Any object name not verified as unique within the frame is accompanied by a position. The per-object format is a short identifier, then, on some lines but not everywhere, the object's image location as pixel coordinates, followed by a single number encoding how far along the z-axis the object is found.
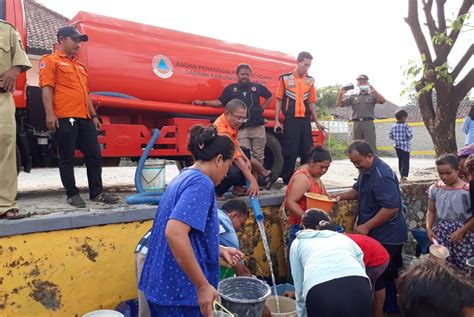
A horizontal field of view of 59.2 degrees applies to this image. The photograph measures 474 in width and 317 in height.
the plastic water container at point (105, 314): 3.01
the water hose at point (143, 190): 3.98
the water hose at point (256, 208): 4.19
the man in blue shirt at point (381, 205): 3.99
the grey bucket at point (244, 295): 2.86
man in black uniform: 5.27
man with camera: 6.99
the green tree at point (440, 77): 8.18
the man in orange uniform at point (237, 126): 4.21
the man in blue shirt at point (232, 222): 2.98
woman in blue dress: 1.89
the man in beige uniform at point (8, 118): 3.27
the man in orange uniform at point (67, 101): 3.89
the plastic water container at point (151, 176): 4.82
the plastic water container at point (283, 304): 3.71
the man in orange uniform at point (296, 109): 5.46
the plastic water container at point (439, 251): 3.43
